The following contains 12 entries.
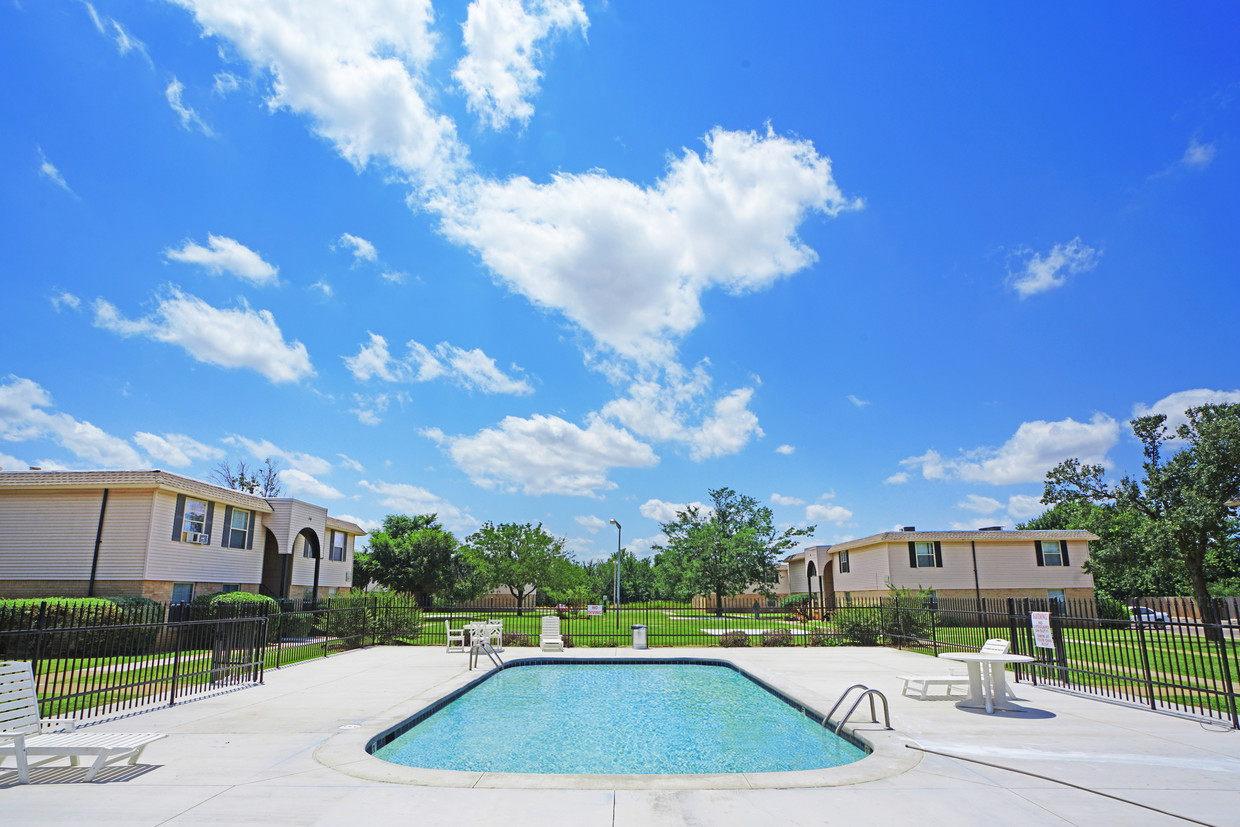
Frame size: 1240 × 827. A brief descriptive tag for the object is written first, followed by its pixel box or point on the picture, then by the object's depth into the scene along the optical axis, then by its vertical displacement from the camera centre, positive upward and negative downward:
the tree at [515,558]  39.41 +1.07
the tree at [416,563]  49.25 +1.03
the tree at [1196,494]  29.38 +3.36
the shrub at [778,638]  22.50 -2.01
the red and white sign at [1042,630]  12.31 -1.01
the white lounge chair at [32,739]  6.36 -1.51
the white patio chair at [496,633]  19.92 -1.64
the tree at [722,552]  43.84 +1.51
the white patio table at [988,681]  10.49 -1.65
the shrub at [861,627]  22.30 -1.66
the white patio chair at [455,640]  20.25 -1.83
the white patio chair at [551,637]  20.66 -1.78
